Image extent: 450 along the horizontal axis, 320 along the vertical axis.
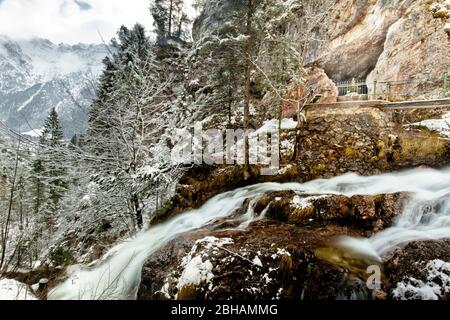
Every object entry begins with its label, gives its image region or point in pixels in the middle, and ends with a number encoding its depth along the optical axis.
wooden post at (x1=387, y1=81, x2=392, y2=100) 16.94
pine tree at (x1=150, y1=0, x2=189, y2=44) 35.38
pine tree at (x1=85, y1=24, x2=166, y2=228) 10.29
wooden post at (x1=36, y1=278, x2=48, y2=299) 5.85
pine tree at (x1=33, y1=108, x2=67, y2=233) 8.84
